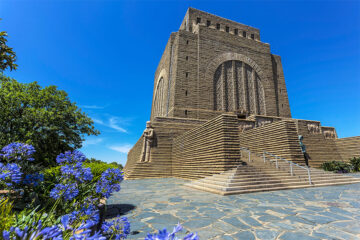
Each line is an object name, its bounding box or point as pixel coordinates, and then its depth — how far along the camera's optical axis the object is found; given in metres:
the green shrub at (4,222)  1.17
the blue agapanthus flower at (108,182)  2.88
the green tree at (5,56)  5.56
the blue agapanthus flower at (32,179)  2.49
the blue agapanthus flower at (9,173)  2.04
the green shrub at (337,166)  12.11
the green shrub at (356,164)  13.06
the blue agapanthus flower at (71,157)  2.71
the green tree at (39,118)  12.87
